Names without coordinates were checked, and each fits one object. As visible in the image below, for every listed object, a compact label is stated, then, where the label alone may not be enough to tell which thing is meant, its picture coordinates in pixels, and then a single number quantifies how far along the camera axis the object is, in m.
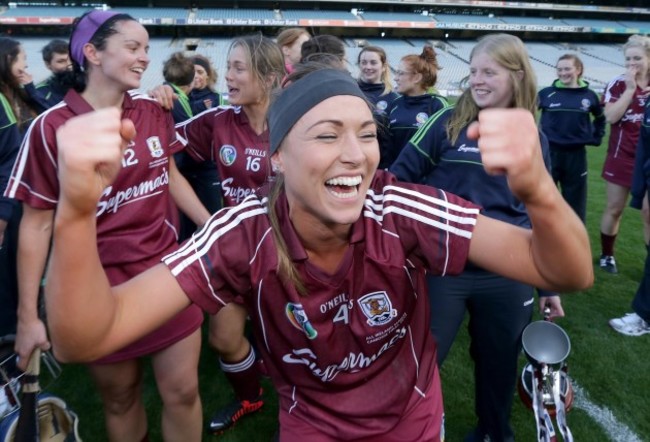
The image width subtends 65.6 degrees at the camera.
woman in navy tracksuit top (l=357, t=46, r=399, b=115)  5.21
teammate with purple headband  1.99
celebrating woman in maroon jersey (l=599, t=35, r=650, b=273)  5.13
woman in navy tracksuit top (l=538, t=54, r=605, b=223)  5.61
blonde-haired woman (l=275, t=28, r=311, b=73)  4.46
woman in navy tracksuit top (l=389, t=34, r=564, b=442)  2.44
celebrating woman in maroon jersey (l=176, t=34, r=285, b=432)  2.88
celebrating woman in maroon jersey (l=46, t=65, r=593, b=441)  1.16
